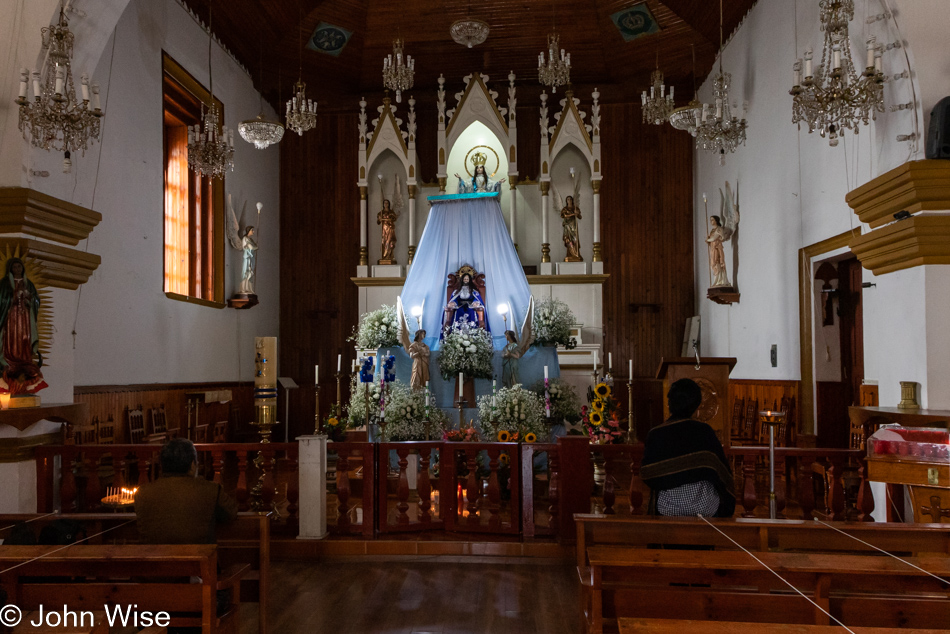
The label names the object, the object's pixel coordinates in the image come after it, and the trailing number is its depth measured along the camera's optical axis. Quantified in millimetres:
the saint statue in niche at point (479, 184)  11232
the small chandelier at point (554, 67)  8903
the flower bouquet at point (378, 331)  8703
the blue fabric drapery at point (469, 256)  9148
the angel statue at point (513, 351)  8531
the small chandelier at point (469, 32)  9086
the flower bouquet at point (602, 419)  6684
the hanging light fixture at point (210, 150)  8070
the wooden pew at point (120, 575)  2932
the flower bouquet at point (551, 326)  8812
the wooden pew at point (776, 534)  3262
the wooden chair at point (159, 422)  7981
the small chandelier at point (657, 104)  9227
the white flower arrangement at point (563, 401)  7938
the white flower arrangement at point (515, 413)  7223
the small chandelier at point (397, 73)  8867
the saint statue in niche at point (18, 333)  4895
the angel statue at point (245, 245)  10461
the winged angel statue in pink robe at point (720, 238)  9812
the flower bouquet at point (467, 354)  8195
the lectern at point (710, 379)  7195
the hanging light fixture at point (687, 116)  7893
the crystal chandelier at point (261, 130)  8320
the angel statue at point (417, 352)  8250
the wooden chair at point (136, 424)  7590
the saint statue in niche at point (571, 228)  11445
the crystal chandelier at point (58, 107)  4638
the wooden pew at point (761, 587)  2744
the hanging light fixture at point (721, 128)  7375
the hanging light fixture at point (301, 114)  8344
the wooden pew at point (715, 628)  2195
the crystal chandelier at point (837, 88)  4762
